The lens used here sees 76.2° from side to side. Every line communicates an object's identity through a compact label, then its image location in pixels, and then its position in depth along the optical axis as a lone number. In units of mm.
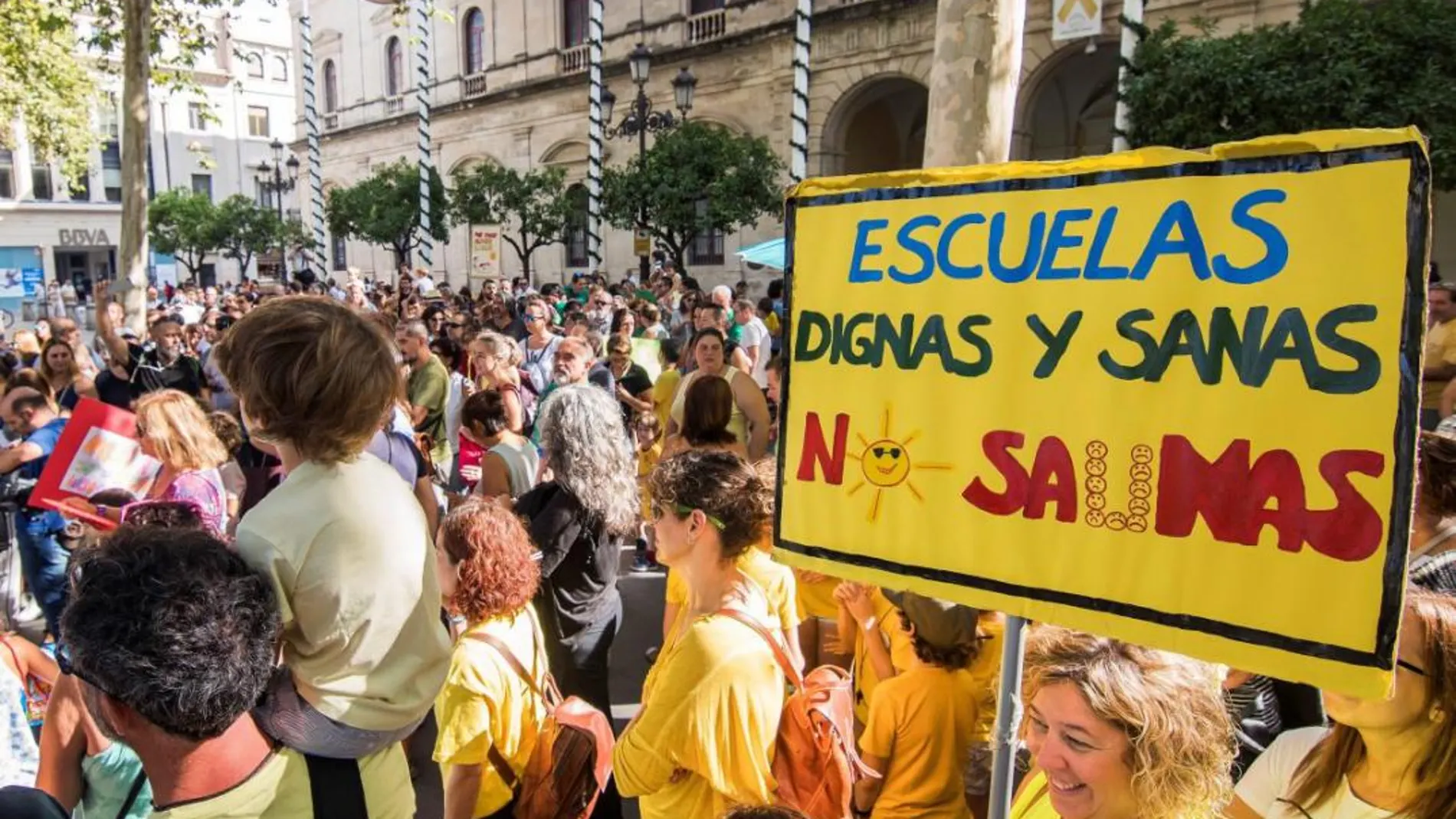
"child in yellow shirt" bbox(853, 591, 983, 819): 2424
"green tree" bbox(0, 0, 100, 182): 13117
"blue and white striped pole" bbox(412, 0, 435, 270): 25469
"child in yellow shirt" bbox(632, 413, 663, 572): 5775
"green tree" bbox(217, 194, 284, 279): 38125
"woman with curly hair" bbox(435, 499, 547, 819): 2266
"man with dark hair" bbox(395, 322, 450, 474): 6152
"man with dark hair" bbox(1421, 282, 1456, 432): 5496
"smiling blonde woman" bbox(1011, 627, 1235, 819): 1647
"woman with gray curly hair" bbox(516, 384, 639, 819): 3338
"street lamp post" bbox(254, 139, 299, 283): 29203
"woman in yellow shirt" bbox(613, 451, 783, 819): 2107
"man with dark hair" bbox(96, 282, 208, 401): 6797
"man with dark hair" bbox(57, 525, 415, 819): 1353
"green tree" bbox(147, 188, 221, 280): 39688
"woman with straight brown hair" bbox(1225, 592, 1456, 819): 1606
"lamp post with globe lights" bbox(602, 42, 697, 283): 15703
